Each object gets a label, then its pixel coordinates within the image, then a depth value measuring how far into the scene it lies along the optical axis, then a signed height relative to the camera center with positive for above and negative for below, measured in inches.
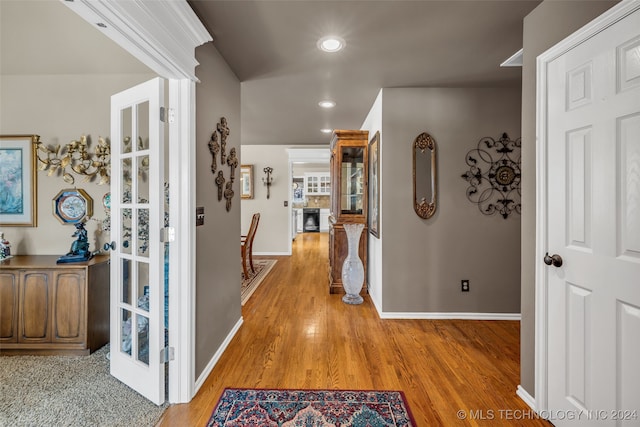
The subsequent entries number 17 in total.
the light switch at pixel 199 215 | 77.5 -0.5
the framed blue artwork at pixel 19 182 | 109.7 +11.5
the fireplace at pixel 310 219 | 423.8 -8.4
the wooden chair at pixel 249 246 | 180.9 -20.8
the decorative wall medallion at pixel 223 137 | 93.4 +24.0
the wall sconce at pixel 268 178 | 258.2 +30.0
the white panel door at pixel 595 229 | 49.3 -3.1
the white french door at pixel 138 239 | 70.6 -6.5
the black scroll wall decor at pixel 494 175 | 122.5 +15.1
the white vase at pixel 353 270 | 146.3 -27.7
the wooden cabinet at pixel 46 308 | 93.5 -29.2
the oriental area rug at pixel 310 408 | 65.6 -44.8
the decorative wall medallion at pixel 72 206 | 109.9 +2.8
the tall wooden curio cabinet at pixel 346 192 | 157.8 +11.1
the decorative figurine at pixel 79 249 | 96.9 -11.6
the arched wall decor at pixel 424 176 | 122.6 +15.0
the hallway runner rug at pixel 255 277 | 157.2 -39.8
